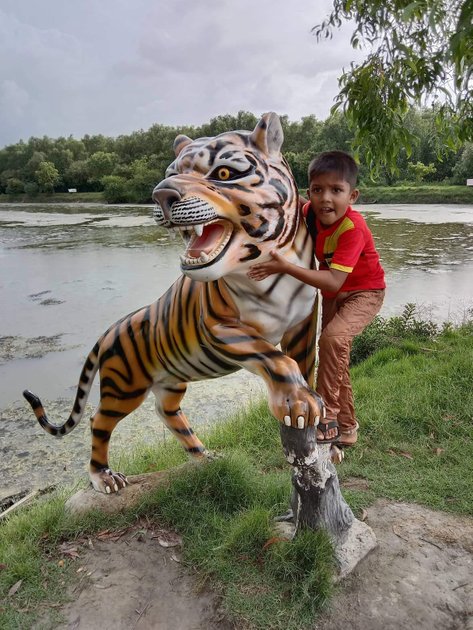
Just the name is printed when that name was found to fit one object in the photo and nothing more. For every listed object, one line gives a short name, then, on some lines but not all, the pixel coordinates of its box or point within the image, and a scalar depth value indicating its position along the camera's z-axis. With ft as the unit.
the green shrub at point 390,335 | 18.97
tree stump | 7.00
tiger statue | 5.75
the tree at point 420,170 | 116.57
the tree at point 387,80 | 13.16
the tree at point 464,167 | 103.53
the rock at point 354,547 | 7.64
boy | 6.67
